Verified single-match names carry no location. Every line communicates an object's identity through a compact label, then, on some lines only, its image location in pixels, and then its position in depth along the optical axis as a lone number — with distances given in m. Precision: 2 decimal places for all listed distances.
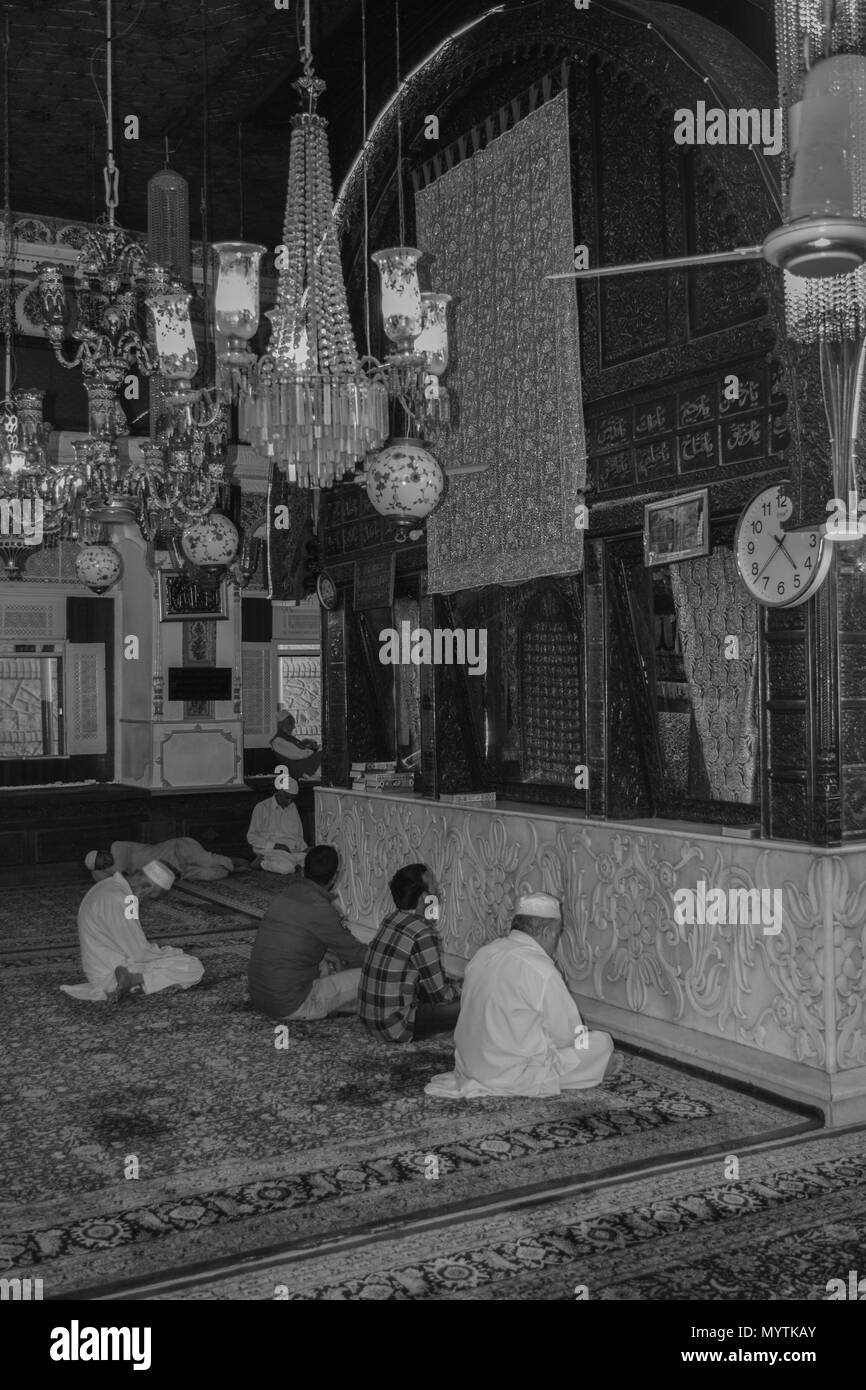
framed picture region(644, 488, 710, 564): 4.48
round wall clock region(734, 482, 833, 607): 3.93
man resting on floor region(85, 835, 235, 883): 9.12
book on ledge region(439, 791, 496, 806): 6.00
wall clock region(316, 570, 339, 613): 7.35
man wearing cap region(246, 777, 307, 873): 9.59
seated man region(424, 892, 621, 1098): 3.94
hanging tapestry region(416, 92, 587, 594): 5.14
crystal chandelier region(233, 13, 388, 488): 3.53
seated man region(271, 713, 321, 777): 10.22
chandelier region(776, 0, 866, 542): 1.98
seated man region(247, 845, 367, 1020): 4.93
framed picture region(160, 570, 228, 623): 10.35
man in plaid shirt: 4.56
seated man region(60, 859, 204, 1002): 5.48
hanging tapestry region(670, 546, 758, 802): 4.65
